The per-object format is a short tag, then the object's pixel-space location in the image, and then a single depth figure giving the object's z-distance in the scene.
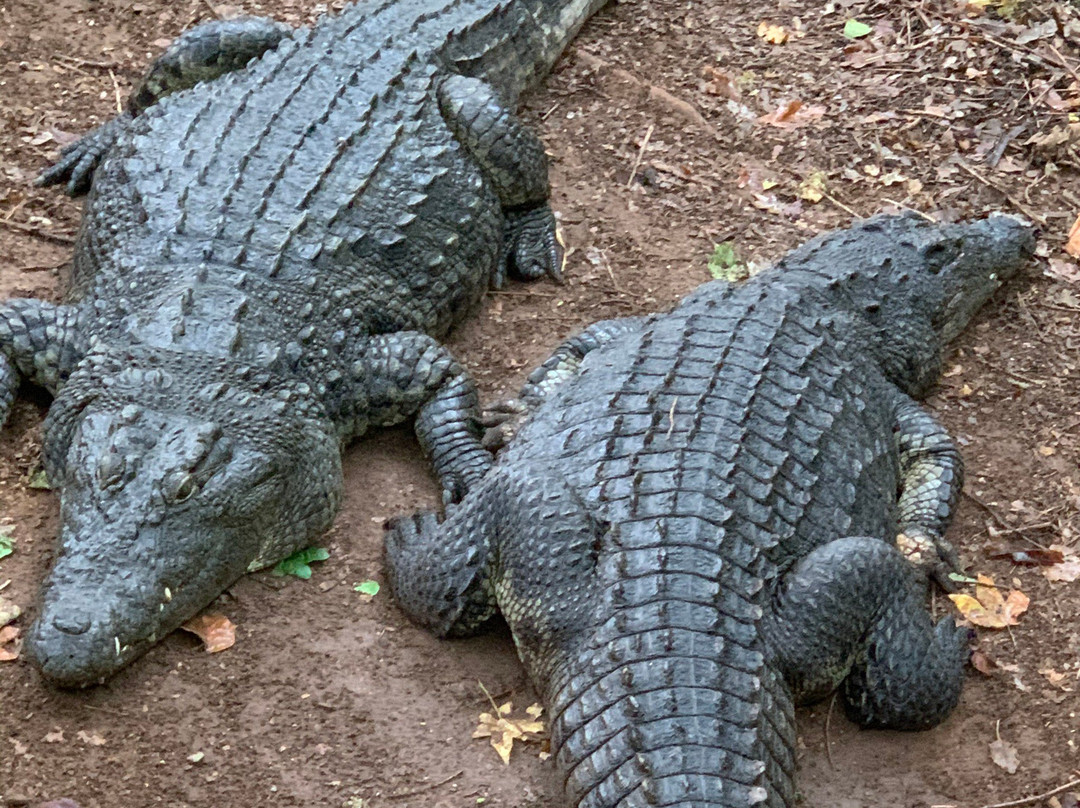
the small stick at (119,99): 6.33
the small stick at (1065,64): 6.89
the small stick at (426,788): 3.83
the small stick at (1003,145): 6.50
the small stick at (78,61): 6.54
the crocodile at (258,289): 4.00
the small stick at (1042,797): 3.96
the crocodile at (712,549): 3.54
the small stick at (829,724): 4.09
